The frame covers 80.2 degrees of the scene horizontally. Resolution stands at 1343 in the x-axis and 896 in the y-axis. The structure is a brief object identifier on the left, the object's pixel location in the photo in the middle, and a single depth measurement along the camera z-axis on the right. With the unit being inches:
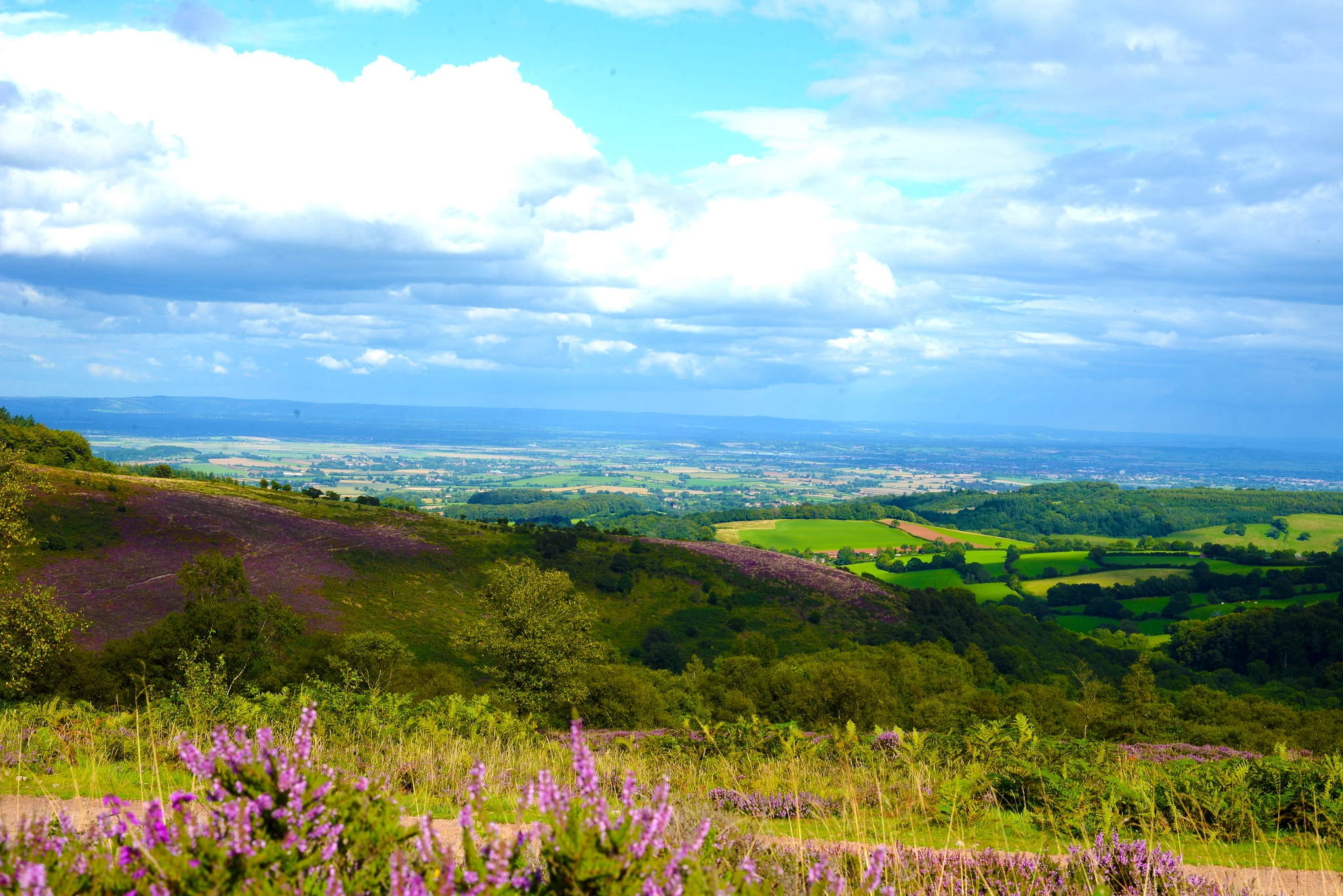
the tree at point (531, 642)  1255.5
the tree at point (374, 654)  1411.0
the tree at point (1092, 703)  1186.0
